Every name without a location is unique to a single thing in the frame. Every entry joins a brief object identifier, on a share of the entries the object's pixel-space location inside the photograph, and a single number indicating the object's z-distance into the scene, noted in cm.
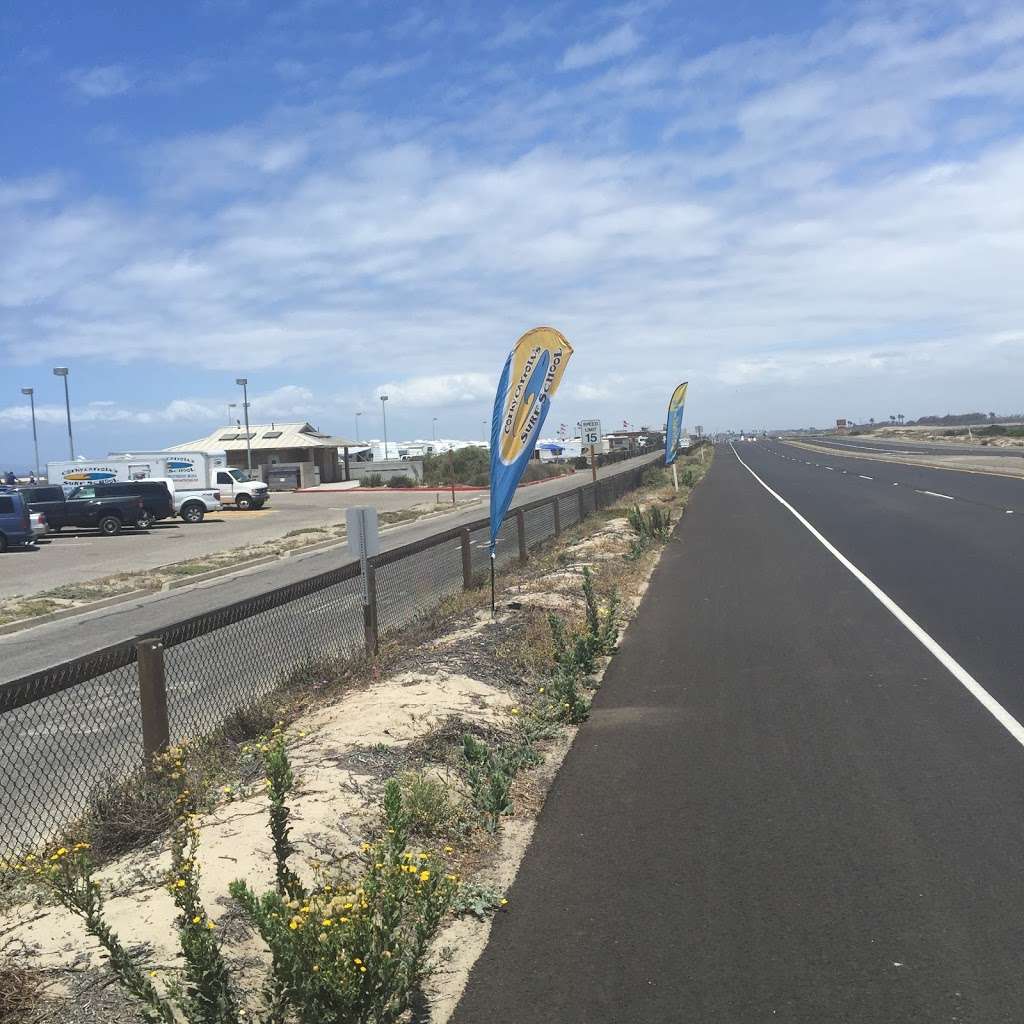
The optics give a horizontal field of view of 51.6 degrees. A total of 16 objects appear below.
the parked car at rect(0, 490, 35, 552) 3297
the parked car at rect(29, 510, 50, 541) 3475
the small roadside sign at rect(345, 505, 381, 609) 1103
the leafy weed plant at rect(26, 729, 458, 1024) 364
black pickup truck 3838
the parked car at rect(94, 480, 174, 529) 3991
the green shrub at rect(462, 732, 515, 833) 652
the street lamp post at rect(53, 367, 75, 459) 4997
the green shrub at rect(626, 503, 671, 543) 2328
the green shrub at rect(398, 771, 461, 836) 605
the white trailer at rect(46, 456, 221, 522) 4750
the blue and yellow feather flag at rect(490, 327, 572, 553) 1345
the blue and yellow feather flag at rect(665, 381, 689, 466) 3934
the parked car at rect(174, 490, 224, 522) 4500
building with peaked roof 7712
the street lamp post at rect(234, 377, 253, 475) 6619
